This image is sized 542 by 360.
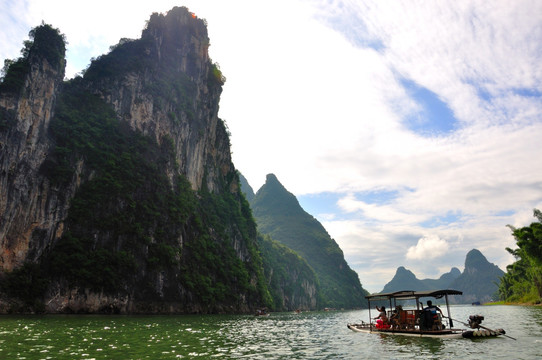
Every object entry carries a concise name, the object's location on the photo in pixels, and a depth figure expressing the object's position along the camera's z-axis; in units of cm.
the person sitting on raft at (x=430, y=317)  2209
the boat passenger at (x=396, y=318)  2477
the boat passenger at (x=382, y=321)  2662
